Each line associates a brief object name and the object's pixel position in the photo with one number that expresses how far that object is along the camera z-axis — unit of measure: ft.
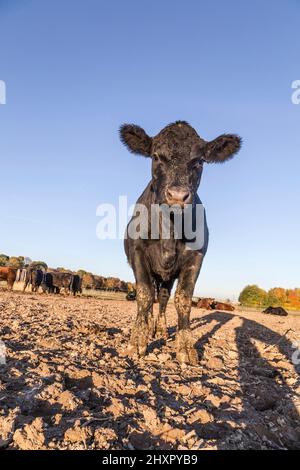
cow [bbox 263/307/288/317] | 117.60
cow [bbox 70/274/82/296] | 117.19
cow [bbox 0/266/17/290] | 98.94
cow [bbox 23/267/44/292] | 105.60
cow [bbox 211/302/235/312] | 120.47
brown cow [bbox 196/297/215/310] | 119.29
